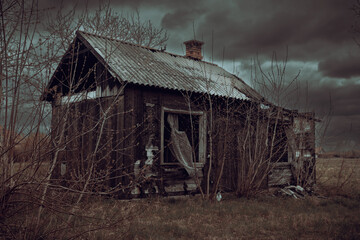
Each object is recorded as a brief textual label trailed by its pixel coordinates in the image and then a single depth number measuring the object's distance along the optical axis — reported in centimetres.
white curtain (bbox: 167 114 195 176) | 891
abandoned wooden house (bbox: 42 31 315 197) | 832
